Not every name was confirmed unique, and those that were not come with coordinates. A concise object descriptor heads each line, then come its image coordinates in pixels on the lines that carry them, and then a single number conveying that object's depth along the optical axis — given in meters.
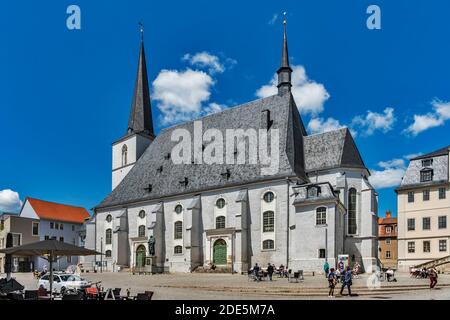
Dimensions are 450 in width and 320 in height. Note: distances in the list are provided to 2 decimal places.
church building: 37.00
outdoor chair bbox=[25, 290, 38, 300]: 15.68
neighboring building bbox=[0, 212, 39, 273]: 59.41
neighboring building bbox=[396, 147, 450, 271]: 44.44
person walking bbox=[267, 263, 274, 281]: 29.18
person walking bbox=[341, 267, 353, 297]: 19.34
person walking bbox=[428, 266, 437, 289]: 21.66
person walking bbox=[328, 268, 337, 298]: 19.34
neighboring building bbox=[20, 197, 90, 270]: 65.12
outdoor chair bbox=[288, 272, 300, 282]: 27.22
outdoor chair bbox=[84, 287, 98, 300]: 15.82
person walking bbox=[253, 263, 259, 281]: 29.70
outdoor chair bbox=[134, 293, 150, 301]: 13.88
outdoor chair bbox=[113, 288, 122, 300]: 16.17
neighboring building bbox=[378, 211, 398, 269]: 72.25
